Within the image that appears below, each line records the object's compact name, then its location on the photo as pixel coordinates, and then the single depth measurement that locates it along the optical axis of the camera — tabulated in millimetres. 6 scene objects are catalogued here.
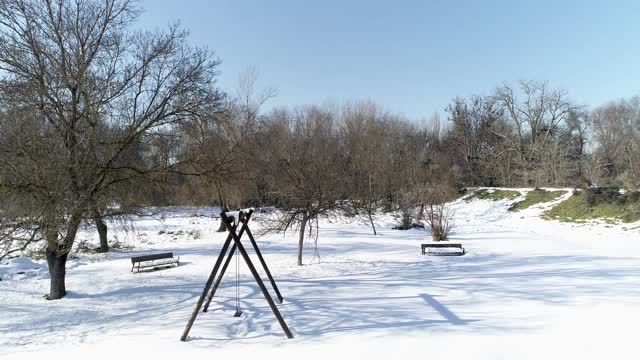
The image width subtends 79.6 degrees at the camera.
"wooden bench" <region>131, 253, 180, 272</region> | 12750
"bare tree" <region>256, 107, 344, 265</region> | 13125
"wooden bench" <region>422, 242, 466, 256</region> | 14546
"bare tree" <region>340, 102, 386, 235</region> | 16094
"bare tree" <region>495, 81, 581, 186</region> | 38906
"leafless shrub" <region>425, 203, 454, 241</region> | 17953
